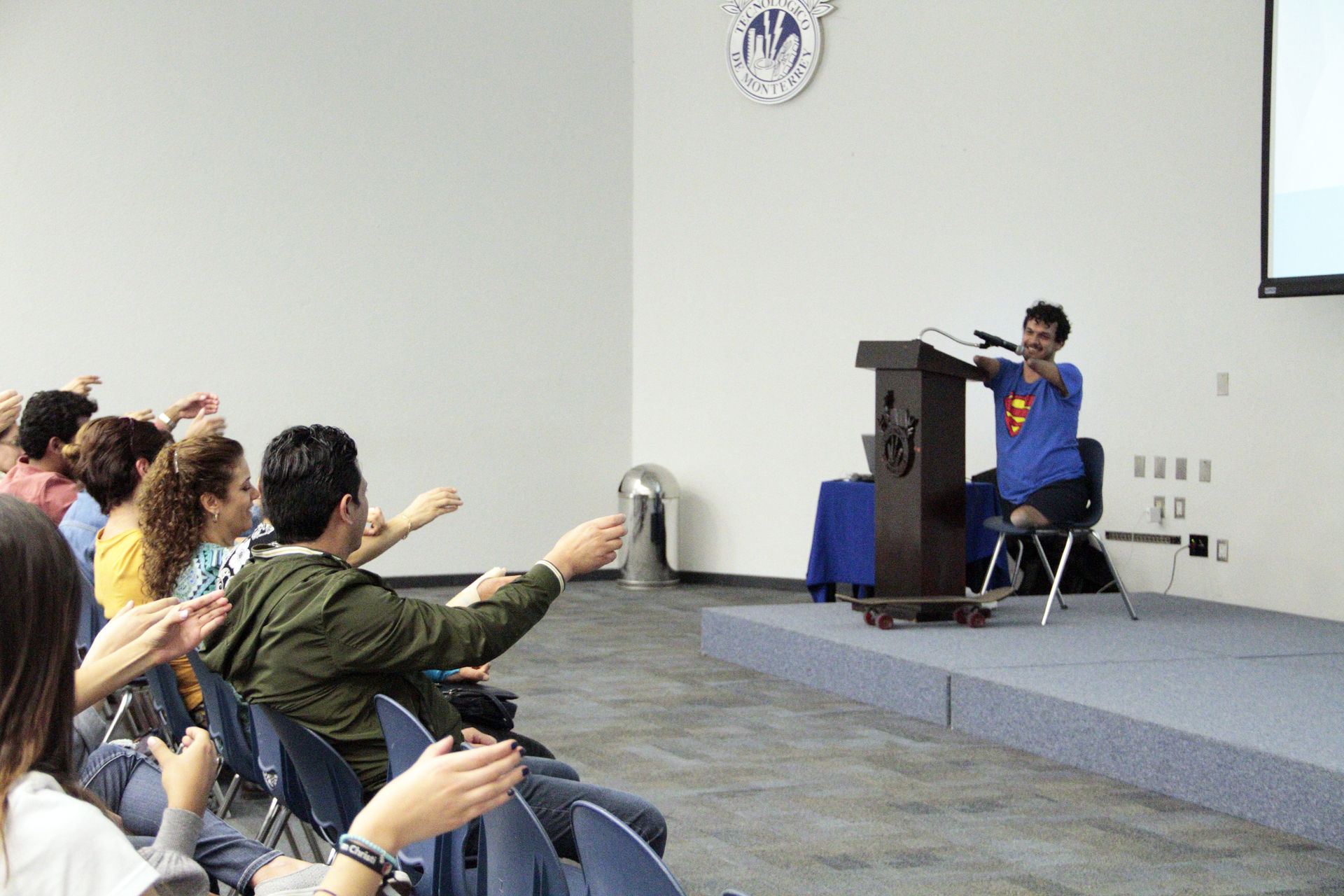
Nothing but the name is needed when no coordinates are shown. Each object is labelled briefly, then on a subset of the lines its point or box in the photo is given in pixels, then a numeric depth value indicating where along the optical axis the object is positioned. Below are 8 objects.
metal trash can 8.91
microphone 5.36
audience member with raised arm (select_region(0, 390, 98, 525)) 4.52
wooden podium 5.46
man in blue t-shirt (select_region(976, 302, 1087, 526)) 5.70
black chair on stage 5.60
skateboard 5.48
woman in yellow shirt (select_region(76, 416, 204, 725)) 3.21
